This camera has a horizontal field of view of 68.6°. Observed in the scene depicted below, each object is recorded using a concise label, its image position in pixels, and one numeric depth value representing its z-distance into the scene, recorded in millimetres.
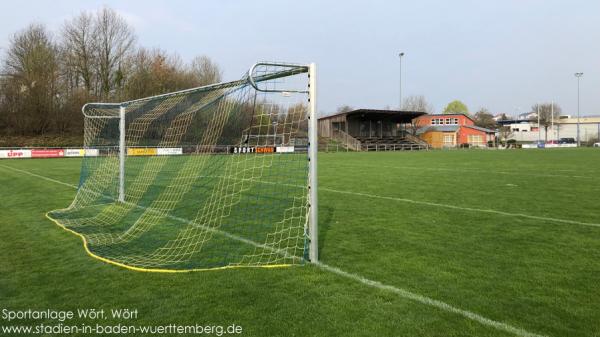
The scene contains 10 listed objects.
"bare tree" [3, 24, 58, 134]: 41125
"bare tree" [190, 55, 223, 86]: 52931
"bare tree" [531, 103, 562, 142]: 103688
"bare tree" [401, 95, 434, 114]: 89981
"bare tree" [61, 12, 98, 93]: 45156
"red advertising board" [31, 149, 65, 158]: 33744
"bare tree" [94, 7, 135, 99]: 46312
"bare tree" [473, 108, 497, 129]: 103812
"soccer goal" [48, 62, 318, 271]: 5223
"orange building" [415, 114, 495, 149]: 66375
